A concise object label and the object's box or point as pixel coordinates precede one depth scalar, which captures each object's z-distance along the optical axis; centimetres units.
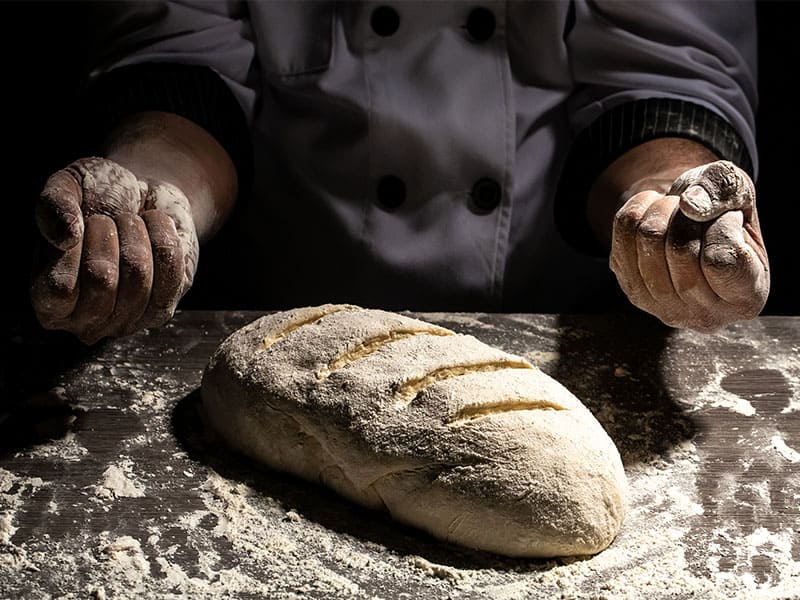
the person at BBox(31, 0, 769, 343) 98
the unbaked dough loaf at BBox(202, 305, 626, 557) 73
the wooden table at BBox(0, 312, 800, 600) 72
